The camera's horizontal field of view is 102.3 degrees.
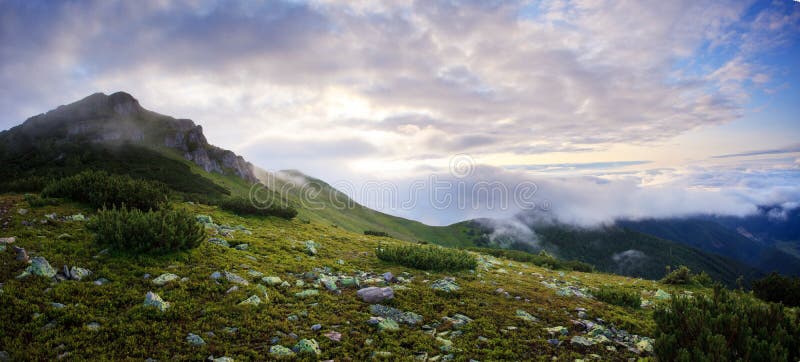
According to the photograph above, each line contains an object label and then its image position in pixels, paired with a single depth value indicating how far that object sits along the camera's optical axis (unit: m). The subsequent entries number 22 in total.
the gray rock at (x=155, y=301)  6.27
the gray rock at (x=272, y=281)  8.50
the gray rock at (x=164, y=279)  7.26
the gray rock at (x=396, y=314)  7.28
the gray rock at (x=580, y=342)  6.75
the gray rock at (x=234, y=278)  8.09
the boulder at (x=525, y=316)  7.97
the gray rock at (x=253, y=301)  7.02
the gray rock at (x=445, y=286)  9.42
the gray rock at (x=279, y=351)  5.45
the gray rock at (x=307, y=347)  5.58
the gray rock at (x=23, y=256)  7.09
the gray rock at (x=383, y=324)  6.74
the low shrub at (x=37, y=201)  11.41
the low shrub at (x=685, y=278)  16.02
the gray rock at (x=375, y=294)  8.17
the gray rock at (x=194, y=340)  5.48
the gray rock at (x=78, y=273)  6.87
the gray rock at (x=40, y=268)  6.66
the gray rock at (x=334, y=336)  6.13
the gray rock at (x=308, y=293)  8.05
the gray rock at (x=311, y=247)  12.59
